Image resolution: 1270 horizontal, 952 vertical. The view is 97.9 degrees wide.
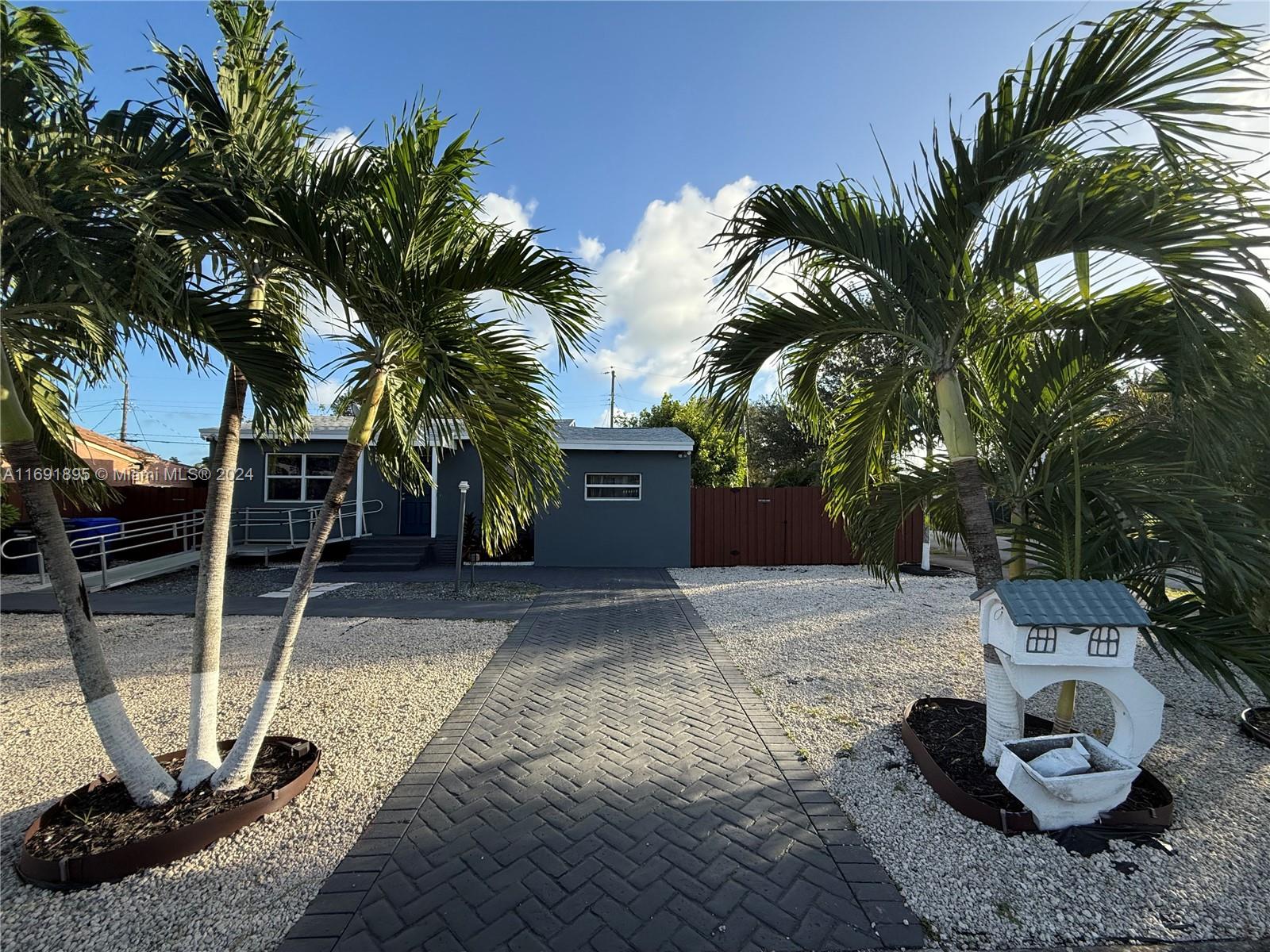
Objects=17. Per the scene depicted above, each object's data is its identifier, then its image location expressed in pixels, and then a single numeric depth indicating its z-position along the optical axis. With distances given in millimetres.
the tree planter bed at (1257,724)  3535
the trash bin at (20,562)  11195
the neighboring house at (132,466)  13461
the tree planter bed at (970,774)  2562
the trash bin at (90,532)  10703
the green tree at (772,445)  21188
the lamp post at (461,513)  8297
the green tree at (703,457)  19328
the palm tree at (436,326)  2523
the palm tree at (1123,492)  2434
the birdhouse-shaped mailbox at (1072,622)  2477
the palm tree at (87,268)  2062
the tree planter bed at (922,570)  11445
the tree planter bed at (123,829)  2240
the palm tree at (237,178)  2379
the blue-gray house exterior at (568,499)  12227
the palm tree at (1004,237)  2230
